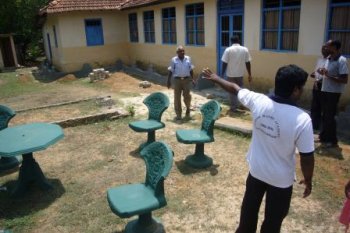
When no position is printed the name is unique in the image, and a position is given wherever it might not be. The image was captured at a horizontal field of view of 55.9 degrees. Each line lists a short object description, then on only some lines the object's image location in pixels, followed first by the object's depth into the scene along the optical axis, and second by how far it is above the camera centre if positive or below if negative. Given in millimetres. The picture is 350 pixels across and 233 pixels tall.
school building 8133 -125
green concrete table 4484 -1444
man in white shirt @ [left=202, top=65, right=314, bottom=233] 2494 -969
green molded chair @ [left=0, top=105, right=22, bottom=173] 5714 -2087
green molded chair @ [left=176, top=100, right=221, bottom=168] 5438 -1774
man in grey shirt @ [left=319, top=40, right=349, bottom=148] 5613 -1129
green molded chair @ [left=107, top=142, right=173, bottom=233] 3369 -1734
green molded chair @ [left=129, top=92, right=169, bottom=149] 6078 -1643
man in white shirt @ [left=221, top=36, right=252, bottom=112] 8141 -880
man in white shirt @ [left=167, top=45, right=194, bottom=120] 7875 -1155
